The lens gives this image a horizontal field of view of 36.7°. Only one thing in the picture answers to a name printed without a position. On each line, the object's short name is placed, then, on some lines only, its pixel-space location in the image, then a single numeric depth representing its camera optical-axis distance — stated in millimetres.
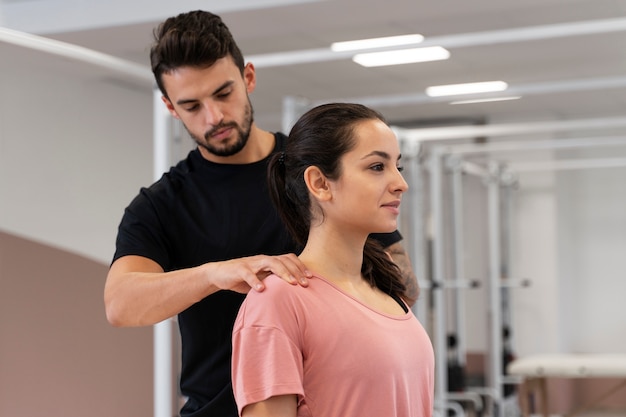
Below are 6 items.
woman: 1167
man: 1603
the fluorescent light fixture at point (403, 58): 5164
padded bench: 5176
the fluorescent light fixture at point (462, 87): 6020
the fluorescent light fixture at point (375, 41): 4984
